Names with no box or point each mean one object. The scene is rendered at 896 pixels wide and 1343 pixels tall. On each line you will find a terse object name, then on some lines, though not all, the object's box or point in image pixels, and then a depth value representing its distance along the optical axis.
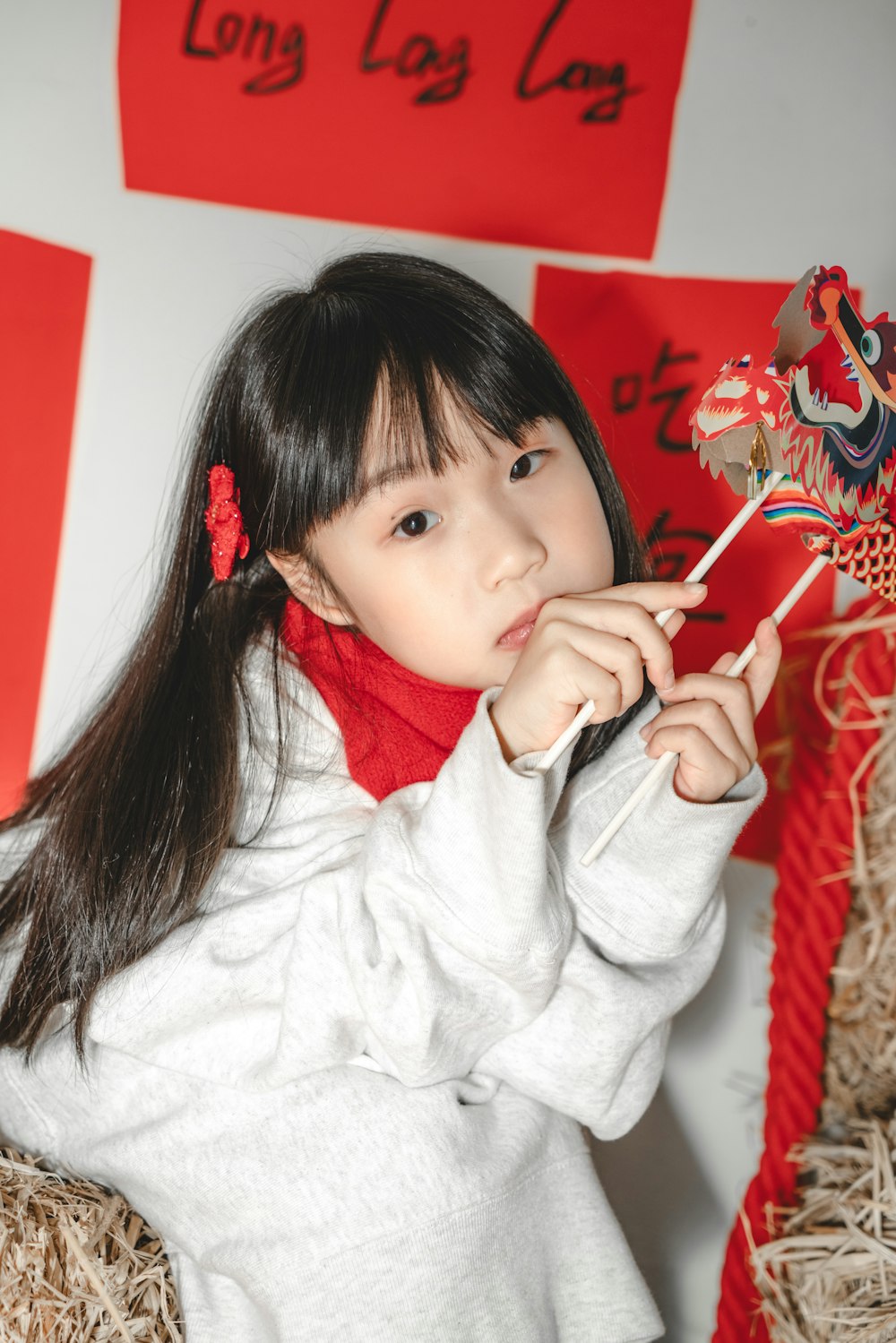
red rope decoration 1.19
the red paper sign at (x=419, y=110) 1.37
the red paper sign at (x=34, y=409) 1.35
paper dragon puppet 0.84
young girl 0.93
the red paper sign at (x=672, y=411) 1.40
